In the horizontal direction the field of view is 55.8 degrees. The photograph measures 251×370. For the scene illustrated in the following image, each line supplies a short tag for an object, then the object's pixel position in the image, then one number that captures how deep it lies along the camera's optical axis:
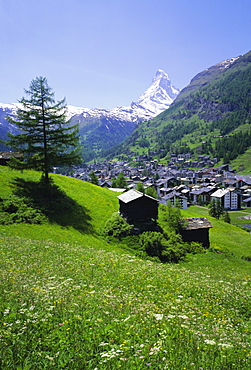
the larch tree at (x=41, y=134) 37.12
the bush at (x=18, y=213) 29.58
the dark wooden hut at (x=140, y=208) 36.50
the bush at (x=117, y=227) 32.88
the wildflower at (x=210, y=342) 7.48
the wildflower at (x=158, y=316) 9.39
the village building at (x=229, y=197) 142.88
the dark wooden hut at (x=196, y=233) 39.67
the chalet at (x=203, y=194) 152.62
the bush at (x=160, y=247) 30.20
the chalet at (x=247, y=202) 154.89
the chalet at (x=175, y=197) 118.50
